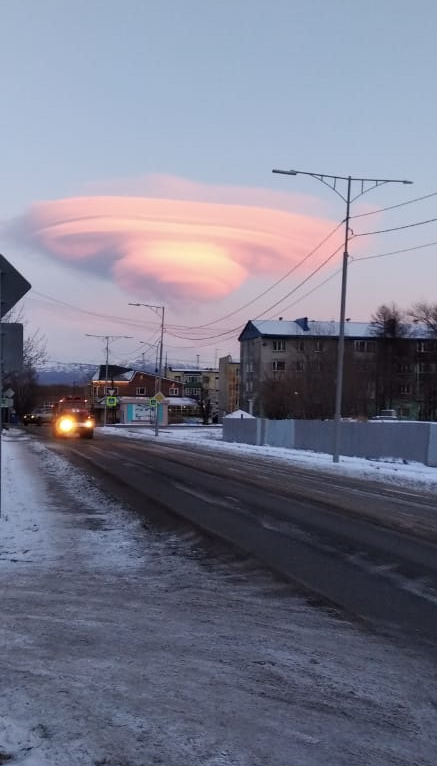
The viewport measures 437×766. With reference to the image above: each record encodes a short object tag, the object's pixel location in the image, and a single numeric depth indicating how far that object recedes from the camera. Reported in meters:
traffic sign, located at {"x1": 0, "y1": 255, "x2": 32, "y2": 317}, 11.65
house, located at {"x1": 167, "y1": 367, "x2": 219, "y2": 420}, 157.07
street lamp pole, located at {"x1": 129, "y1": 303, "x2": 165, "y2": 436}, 59.22
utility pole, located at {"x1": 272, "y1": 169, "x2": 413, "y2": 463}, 29.28
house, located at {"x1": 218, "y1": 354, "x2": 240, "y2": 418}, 145.50
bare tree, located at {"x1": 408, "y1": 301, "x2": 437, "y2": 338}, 80.08
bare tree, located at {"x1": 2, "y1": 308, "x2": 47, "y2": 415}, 47.10
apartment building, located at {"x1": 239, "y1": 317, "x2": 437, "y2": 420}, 71.19
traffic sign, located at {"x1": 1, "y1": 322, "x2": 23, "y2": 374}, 11.45
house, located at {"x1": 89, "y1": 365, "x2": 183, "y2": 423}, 134.23
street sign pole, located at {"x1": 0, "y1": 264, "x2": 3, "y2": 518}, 11.40
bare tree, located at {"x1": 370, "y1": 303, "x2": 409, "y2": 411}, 88.56
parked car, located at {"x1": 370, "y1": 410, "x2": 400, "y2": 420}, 48.06
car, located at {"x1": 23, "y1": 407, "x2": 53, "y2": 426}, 78.56
